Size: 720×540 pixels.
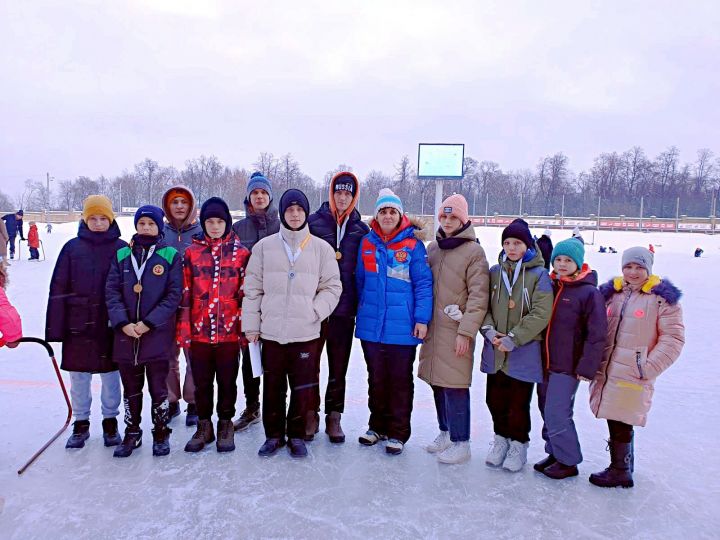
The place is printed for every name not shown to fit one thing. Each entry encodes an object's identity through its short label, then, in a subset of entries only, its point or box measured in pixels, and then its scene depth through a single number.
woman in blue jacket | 3.30
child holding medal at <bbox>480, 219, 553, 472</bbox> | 3.04
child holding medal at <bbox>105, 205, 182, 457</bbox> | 3.15
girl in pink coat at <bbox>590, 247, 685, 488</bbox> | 2.86
